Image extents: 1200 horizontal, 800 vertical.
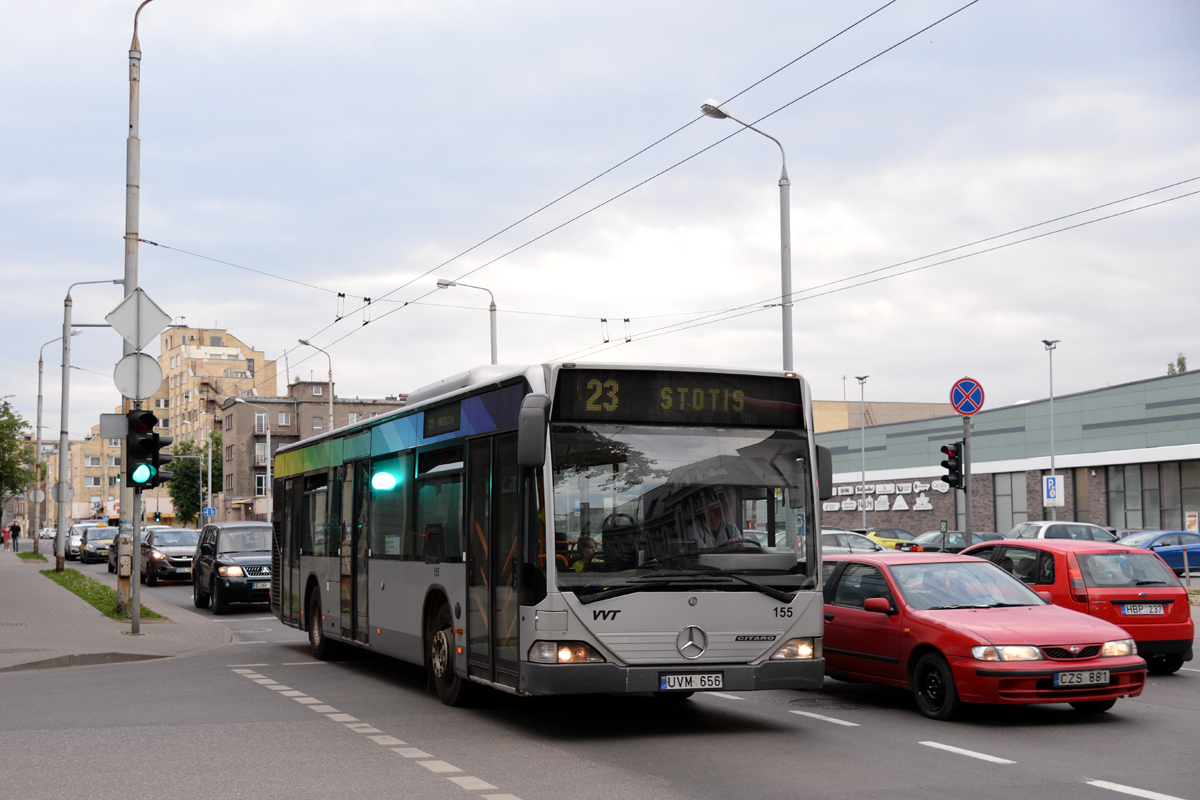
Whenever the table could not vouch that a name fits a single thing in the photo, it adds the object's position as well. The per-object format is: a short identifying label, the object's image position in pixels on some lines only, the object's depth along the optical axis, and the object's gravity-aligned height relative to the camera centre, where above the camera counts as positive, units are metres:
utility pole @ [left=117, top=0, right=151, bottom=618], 20.28 +4.83
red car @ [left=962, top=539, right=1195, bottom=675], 13.54 -0.89
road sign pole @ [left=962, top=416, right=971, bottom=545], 18.80 +0.55
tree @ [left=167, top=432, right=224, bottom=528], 120.81 +2.59
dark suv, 25.08 -1.03
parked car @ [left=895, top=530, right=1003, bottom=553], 43.31 -1.21
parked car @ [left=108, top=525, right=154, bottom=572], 40.47 -1.43
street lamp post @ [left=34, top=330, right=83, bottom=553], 60.27 +3.26
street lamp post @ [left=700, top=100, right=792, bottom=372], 22.75 +4.55
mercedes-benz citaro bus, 9.40 -0.18
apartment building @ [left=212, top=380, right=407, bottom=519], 112.56 +7.40
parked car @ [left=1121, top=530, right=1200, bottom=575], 37.19 -1.17
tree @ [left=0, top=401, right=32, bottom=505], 51.38 +2.47
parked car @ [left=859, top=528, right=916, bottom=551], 45.62 -1.08
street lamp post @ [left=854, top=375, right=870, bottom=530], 66.44 +2.08
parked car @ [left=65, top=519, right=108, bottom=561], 60.50 -1.38
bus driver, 9.61 -0.14
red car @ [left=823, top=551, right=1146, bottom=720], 10.19 -1.08
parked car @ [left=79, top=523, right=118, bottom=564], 53.25 -1.23
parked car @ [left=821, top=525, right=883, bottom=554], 31.89 -0.90
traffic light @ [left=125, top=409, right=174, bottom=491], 17.95 +0.85
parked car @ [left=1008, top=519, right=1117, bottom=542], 35.16 -0.71
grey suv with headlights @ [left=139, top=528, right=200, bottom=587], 35.03 -1.20
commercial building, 49.31 +1.74
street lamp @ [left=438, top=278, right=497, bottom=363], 30.94 +5.33
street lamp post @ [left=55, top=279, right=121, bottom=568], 41.50 +2.59
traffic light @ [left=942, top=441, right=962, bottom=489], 19.64 +0.62
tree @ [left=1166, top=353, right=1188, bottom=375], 88.06 +9.26
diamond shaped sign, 18.33 +2.71
